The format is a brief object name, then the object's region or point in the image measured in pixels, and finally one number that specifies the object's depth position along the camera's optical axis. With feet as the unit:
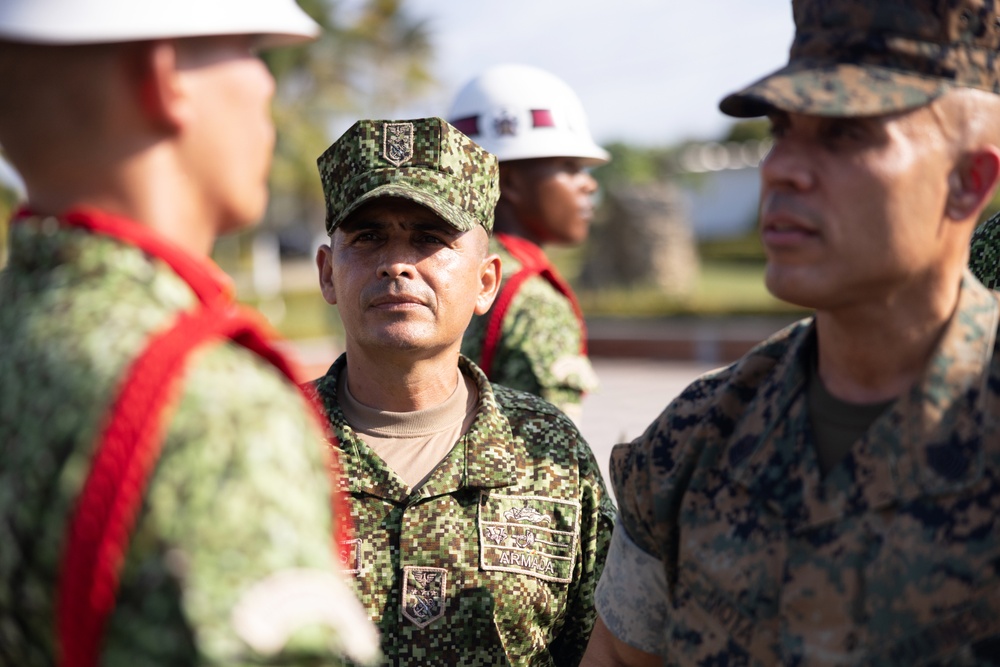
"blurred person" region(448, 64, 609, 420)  11.54
